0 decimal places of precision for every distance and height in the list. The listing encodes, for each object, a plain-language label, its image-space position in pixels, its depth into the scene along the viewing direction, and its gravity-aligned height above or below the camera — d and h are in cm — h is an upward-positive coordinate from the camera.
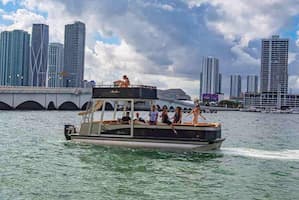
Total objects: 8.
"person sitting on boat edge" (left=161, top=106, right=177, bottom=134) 2431 -40
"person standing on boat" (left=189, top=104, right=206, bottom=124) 2406 -15
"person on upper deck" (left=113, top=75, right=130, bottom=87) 2541 +147
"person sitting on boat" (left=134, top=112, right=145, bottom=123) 2472 -62
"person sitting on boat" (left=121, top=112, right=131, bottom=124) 2511 -60
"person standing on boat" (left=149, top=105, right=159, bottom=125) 2441 -37
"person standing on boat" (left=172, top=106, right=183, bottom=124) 2439 -39
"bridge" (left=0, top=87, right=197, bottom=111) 11100 +208
